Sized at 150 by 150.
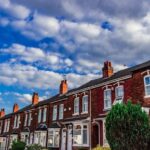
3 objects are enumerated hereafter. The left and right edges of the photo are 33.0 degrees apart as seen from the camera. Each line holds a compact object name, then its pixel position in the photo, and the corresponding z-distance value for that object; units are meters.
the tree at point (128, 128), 19.55
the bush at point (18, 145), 34.59
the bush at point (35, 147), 31.38
